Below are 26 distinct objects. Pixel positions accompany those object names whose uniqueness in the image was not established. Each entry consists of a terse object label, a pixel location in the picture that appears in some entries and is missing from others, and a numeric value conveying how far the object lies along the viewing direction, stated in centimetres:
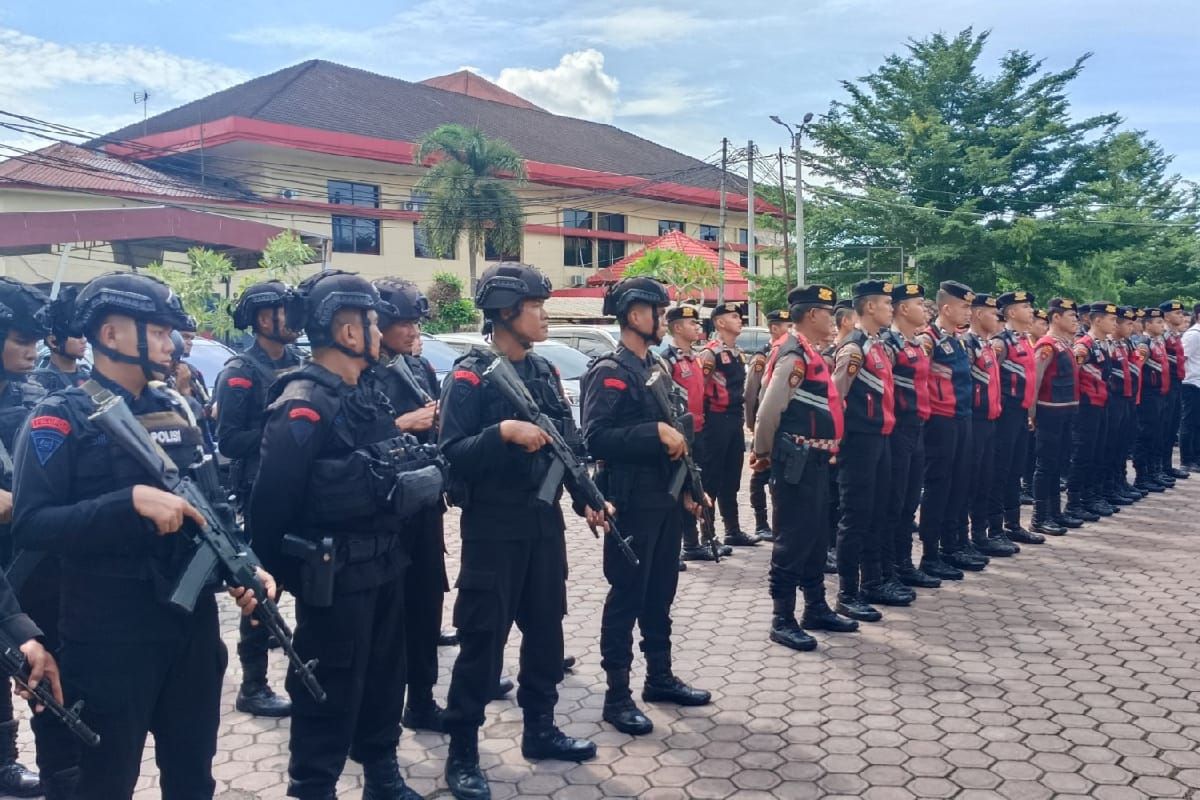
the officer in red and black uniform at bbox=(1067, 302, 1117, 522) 896
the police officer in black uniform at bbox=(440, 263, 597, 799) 365
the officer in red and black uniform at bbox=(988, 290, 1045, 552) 767
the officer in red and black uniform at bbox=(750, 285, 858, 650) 525
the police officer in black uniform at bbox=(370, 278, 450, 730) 419
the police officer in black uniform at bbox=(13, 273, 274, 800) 260
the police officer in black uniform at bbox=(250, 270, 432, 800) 306
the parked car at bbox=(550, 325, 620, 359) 1561
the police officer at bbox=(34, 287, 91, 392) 427
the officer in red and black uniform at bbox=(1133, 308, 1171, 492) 1064
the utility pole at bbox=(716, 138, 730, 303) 2744
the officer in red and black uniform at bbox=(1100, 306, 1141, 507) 957
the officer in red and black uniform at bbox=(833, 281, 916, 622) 582
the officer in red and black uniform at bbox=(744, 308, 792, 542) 768
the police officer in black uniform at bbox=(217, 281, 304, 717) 447
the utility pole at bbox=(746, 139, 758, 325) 2525
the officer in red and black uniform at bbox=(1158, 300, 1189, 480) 1133
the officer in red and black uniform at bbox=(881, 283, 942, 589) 618
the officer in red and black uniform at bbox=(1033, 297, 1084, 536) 833
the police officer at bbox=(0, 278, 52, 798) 351
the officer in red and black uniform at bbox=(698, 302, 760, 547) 798
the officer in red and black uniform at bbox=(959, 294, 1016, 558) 709
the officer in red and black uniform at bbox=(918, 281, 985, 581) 665
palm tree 2892
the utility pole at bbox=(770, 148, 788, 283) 2537
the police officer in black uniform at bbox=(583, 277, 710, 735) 430
